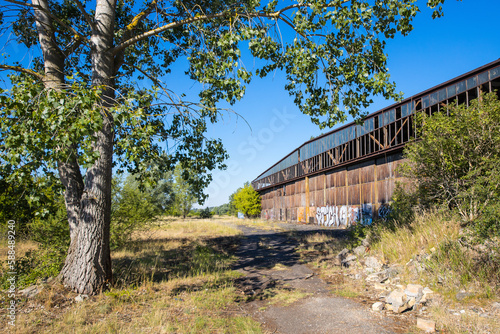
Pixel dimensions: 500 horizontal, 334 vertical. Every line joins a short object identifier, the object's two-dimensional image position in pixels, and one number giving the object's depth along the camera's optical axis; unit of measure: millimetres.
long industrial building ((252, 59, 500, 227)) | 14379
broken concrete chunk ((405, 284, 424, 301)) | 5172
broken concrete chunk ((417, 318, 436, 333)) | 4129
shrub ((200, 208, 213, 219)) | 69450
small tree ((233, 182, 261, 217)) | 49875
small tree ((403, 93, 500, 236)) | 6863
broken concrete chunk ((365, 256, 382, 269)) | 7454
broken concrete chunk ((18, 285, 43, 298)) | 5268
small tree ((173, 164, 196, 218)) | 43069
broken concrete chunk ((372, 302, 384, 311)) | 5102
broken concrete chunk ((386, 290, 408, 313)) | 4928
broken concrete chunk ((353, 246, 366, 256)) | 8533
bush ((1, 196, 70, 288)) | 6113
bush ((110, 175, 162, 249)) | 11031
